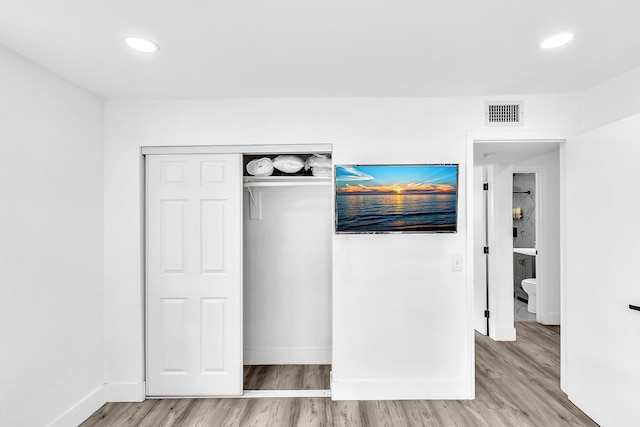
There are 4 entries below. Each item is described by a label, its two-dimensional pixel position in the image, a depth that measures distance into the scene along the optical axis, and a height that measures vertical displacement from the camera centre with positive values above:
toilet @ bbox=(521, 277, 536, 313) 4.99 -1.18
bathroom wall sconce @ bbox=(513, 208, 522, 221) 6.61 -0.05
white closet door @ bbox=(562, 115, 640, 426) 2.12 -0.43
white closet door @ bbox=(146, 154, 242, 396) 2.79 -0.56
